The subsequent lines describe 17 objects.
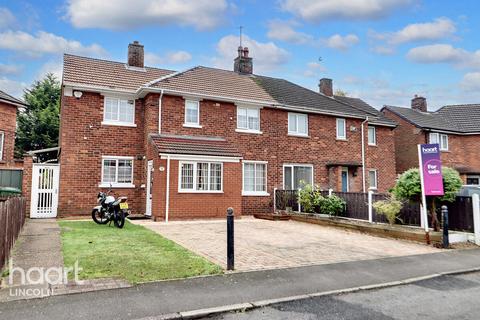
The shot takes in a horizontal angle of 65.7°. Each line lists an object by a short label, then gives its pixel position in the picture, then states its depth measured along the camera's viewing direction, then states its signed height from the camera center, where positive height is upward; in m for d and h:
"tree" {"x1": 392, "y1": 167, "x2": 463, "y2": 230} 11.33 +0.03
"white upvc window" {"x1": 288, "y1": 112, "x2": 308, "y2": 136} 20.97 +3.68
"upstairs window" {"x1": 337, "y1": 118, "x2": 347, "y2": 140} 22.67 +3.68
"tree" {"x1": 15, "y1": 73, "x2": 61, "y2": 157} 35.78 +6.34
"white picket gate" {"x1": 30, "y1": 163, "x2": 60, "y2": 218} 15.79 -0.03
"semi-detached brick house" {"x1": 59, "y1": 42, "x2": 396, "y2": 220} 16.12 +2.45
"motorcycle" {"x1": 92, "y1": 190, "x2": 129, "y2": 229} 12.74 -0.78
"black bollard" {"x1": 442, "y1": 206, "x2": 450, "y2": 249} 10.31 -1.09
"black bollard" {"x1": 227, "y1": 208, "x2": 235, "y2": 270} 7.24 -1.05
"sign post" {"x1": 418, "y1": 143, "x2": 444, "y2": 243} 10.82 +0.45
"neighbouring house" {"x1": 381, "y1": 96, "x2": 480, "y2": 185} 27.98 +3.98
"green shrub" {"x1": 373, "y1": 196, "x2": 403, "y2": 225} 12.50 -0.66
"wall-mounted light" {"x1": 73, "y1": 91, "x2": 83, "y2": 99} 16.69 +4.26
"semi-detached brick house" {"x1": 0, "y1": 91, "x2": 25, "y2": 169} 21.92 +3.74
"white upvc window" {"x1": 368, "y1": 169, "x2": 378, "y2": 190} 23.92 +0.60
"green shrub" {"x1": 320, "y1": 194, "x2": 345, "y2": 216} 15.27 -0.69
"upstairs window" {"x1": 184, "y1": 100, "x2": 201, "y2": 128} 18.12 +3.70
